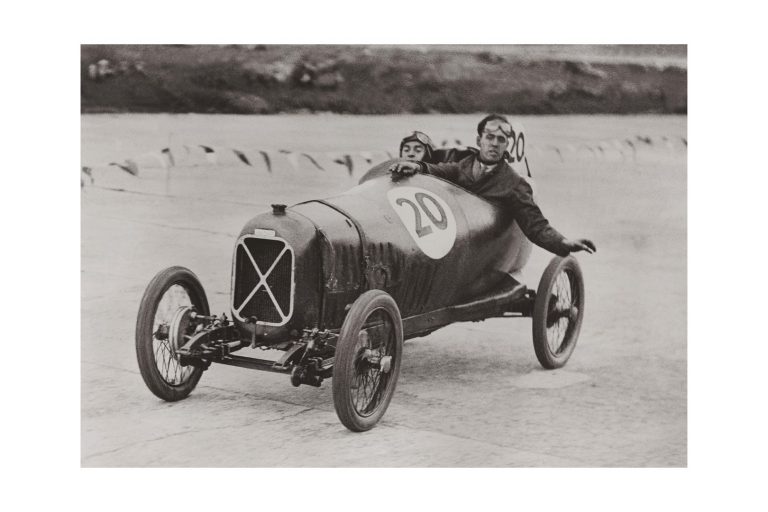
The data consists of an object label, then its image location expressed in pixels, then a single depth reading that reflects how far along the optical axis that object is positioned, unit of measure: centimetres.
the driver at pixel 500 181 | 646
